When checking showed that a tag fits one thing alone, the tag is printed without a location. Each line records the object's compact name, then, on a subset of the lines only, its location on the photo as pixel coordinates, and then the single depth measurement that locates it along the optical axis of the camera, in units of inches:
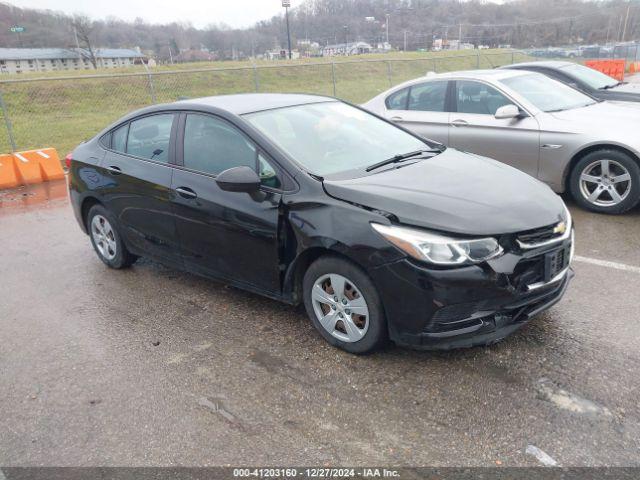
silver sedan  229.0
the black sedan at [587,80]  348.5
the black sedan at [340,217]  116.3
